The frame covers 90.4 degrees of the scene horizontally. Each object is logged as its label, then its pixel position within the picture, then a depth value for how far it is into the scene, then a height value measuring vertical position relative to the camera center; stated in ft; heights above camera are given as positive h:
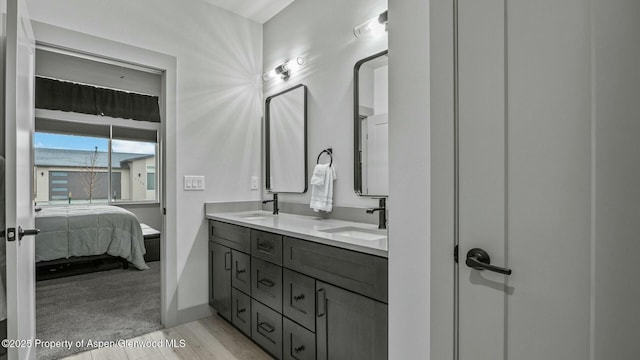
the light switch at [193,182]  8.26 -0.12
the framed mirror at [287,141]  8.46 +1.05
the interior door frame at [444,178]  3.28 +0.00
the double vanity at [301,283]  4.30 -1.83
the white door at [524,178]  2.55 +0.00
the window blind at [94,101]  14.75 +3.87
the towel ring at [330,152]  7.61 +0.63
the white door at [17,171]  4.27 +0.09
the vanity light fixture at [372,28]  6.17 +3.03
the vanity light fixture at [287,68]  8.46 +3.05
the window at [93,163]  17.08 +0.81
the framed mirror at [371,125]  6.45 +1.11
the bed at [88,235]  11.46 -2.21
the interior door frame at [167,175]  7.88 +0.06
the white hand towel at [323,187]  7.39 -0.22
